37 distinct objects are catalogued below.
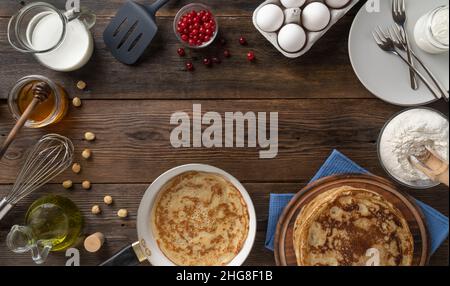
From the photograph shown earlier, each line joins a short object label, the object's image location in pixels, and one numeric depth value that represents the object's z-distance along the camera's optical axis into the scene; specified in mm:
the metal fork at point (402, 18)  1108
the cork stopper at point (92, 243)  1127
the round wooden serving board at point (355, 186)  1080
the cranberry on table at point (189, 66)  1165
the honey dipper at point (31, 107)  1104
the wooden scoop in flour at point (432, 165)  957
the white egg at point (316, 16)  1059
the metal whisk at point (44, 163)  1184
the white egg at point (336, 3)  1065
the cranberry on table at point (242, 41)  1157
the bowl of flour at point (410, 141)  1061
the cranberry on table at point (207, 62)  1162
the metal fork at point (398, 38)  1118
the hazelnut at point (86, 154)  1174
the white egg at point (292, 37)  1068
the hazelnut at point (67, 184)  1176
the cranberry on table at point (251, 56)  1155
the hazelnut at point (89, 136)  1175
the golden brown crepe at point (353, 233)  1037
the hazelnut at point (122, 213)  1168
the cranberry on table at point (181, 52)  1167
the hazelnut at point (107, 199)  1170
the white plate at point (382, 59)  1119
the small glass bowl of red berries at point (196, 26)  1140
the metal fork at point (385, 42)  1117
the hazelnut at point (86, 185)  1177
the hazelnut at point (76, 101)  1173
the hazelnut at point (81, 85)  1176
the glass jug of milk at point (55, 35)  1148
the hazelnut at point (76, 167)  1176
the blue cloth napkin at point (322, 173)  1134
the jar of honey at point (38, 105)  1143
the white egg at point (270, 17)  1072
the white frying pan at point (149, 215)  1095
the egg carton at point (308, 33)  1077
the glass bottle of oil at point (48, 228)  1110
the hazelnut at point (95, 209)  1170
